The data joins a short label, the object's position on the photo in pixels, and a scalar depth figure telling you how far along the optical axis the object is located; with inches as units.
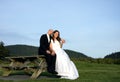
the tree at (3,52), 748.3
